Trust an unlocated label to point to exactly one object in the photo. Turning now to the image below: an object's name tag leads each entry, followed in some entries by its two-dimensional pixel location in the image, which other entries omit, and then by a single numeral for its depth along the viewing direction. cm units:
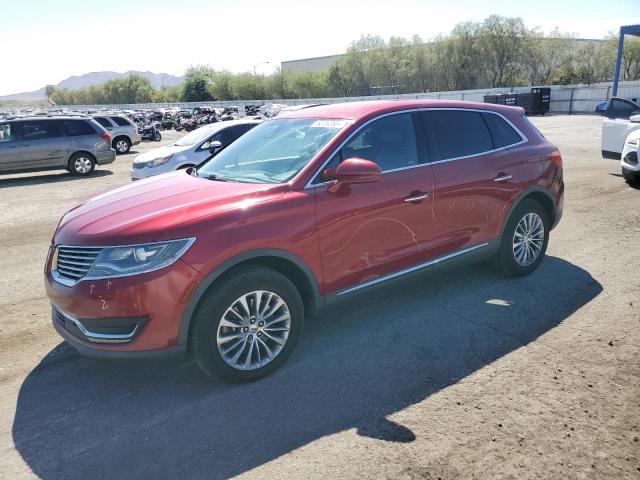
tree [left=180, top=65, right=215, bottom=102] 8981
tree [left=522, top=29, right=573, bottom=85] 5569
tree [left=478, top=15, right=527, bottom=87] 5650
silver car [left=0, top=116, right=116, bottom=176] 1443
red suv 312
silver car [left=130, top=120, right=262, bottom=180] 1070
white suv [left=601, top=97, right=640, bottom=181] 980
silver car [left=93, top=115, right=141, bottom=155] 2183
